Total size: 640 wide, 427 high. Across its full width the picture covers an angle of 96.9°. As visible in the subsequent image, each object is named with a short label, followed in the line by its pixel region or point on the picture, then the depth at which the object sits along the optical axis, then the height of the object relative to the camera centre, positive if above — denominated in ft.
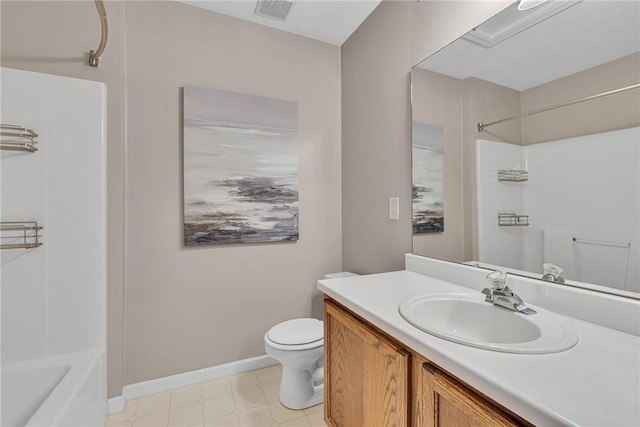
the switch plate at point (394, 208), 5.61 +0.13
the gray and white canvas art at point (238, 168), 5.99 +1.08
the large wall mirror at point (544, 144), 2.72 +0.82
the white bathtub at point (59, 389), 3.74 -2.51
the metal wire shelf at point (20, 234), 4.42 -0.25
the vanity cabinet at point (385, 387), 2.08 -1.62
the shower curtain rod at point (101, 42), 4.20 +2.97
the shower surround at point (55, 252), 4.46 -0.57
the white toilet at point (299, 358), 5.06 -2.58
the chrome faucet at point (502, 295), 3.01 -0.92
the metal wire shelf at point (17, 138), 4.33 +1.28
